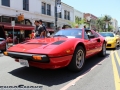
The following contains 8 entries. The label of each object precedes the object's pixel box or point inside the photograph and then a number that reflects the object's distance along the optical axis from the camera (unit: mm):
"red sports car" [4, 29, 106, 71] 3697
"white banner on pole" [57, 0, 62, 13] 14484
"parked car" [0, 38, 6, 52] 9291
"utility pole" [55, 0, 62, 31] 14503
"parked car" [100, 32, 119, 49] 10010
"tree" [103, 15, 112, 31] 57375
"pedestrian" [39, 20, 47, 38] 7965
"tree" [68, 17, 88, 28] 33091
